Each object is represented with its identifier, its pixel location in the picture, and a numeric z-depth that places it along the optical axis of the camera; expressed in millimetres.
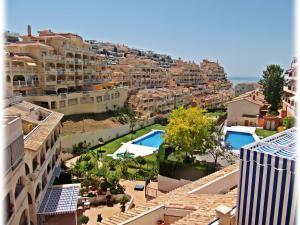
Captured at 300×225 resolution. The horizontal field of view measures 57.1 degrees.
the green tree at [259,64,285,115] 46625
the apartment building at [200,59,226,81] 114831
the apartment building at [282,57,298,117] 40381
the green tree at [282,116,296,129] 33331
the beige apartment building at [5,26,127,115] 38031
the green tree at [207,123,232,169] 24484
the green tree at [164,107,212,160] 23922
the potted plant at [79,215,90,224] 17981
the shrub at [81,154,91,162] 30562
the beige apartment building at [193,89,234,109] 73388
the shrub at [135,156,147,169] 30684
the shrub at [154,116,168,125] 56531
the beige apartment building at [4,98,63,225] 12812
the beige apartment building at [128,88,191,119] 56969
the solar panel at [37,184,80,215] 17172
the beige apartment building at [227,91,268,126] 45062
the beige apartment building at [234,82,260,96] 99438
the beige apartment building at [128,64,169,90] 70094
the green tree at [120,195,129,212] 20645
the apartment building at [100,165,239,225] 8583
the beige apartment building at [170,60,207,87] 92375
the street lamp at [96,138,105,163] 40188
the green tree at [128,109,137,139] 48344
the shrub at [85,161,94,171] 26744
